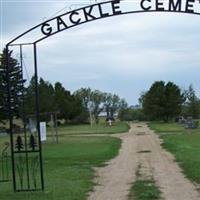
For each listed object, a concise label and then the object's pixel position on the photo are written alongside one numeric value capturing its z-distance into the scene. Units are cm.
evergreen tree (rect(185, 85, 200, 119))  11056
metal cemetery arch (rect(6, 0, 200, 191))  1312
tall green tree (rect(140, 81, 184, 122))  10148
